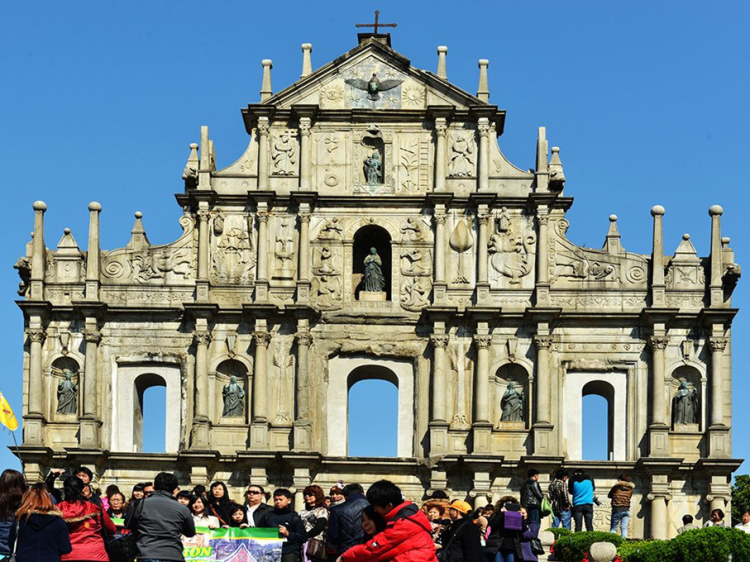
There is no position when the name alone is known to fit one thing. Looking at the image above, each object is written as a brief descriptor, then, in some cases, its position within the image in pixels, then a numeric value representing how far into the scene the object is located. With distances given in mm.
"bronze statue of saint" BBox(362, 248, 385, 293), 45312
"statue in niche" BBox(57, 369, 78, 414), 44625
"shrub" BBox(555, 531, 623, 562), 32906
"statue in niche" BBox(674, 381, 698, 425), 44312
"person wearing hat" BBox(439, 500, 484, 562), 23375
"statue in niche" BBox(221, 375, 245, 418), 44562
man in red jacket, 19047
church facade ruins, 43750
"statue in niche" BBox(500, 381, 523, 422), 44438
